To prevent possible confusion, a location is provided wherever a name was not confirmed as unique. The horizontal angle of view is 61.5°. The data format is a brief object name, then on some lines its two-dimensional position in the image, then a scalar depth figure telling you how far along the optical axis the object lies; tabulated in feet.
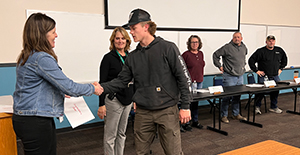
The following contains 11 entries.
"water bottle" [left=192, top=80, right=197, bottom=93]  11.61
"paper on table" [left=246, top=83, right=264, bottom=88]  13.98
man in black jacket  15.83
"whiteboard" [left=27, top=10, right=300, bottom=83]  12.32
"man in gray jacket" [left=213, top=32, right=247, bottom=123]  14.20
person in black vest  7.21
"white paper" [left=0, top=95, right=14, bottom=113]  6.35
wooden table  4.47
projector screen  13.79
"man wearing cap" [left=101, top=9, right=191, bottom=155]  5.62
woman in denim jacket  4.54
